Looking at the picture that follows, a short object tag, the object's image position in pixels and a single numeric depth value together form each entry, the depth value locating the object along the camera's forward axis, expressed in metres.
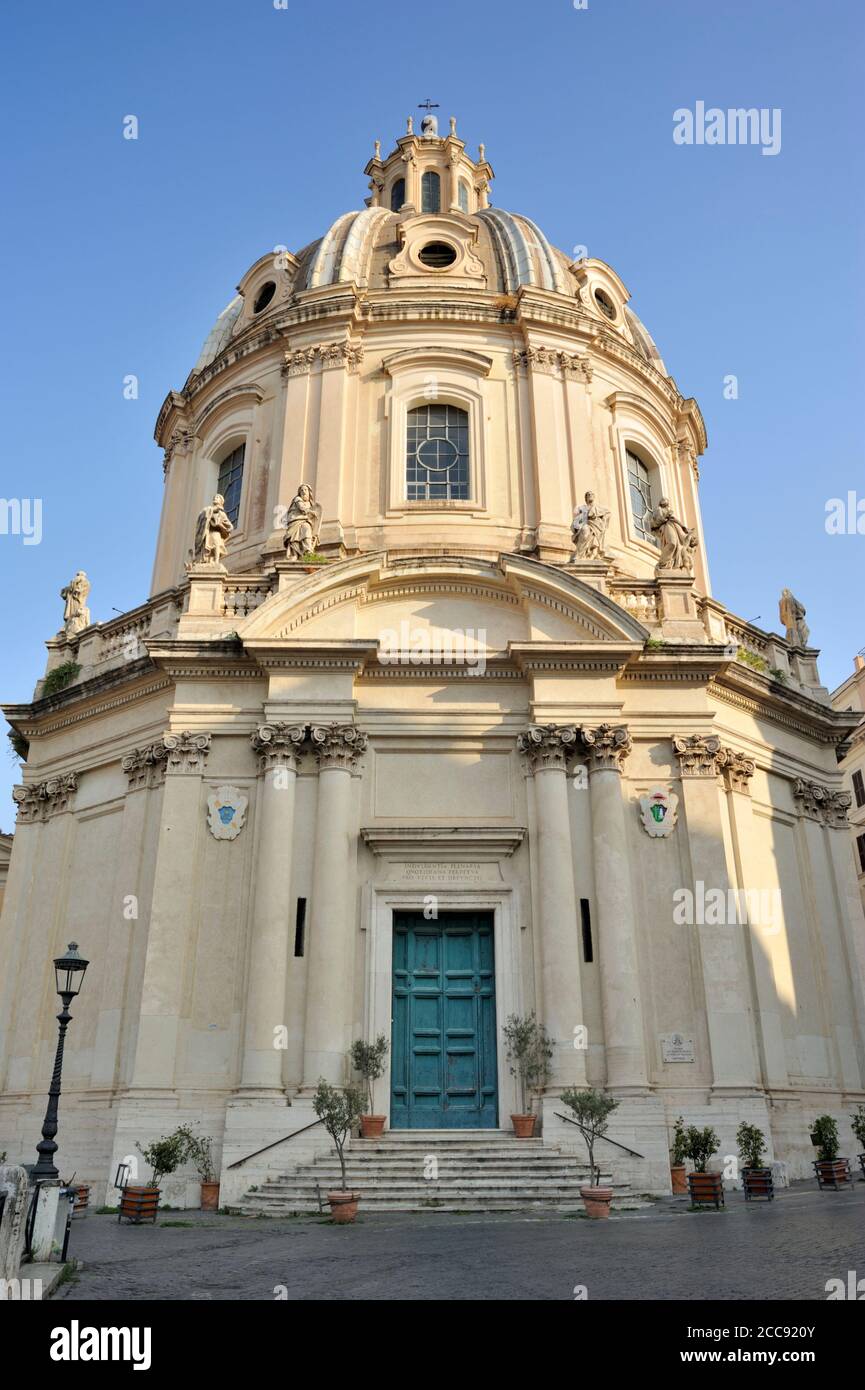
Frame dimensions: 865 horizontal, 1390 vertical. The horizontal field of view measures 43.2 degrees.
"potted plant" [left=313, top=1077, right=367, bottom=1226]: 14.29
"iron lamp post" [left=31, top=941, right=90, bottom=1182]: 11.34
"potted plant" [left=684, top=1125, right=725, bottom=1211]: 13.87
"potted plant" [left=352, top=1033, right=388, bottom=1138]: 16.30
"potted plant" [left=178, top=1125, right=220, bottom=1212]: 15.41
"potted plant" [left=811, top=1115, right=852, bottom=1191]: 16.62
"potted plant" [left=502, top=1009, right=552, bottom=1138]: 16.77
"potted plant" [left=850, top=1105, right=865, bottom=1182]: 18.47
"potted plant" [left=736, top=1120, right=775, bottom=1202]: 16.22
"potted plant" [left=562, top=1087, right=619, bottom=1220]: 14.28
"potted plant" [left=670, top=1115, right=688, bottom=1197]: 15.65
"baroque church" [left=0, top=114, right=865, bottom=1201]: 17.36
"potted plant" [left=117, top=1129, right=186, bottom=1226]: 13.92
